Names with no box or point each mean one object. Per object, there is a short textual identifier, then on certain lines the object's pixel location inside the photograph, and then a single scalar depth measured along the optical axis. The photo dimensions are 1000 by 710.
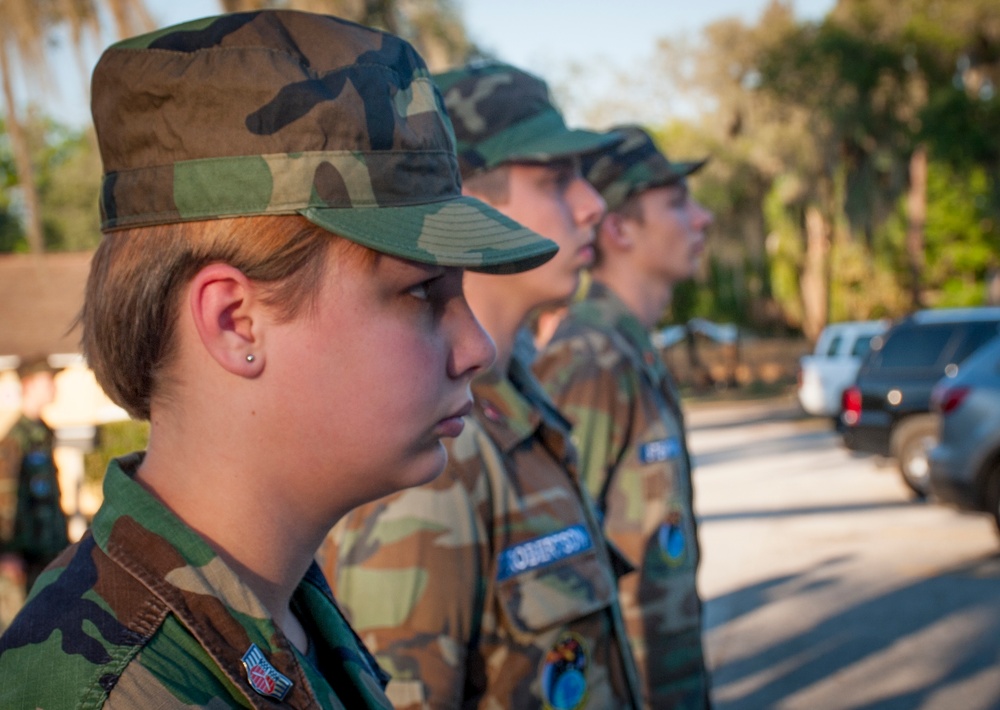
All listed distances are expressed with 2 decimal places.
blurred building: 16.02
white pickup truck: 20.16
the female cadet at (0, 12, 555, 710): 1.32
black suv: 12.49
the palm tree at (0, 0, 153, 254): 7.67
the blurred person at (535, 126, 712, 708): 3.19
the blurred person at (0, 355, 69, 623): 8.14
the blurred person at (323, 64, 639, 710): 2.03
